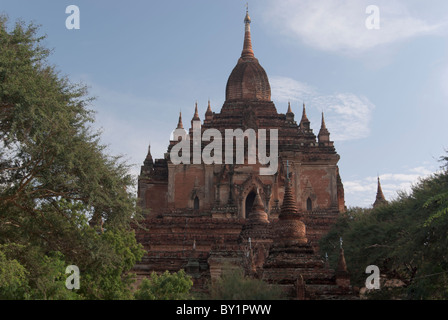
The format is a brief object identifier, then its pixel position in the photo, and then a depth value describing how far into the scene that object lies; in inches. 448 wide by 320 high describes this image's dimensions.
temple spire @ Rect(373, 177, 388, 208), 1959.9
